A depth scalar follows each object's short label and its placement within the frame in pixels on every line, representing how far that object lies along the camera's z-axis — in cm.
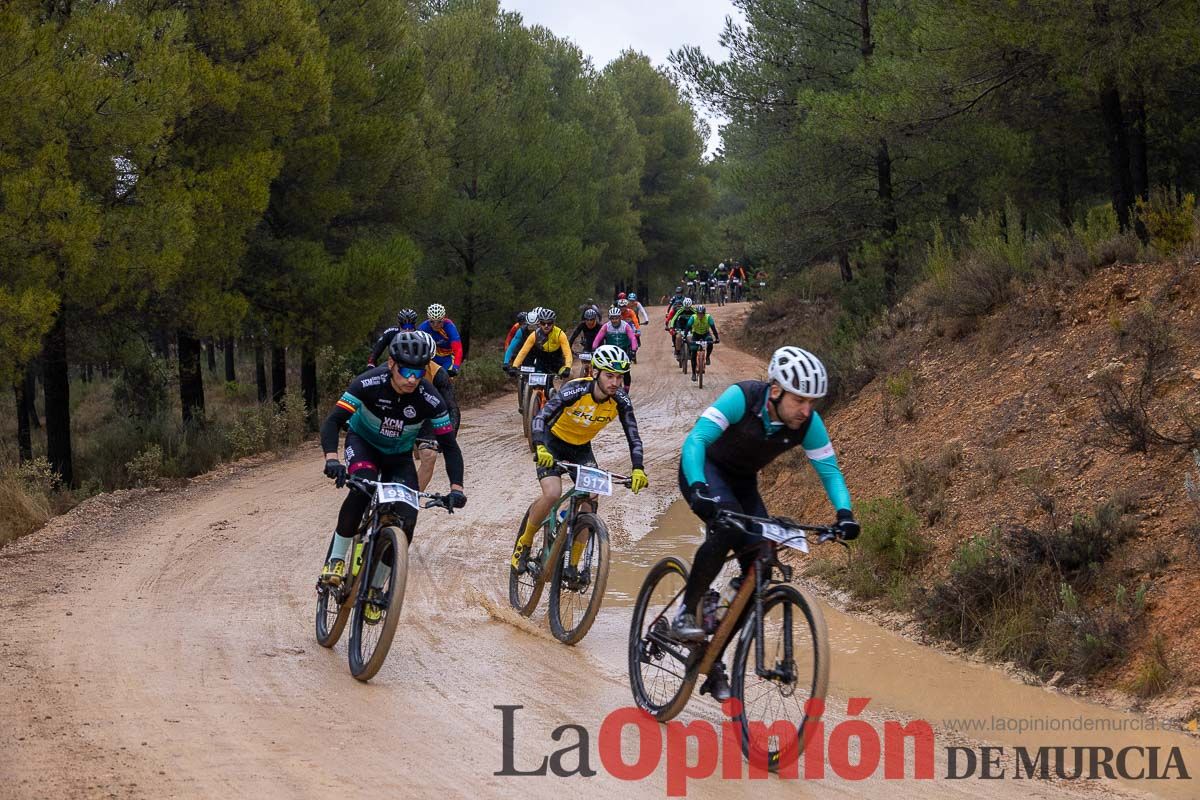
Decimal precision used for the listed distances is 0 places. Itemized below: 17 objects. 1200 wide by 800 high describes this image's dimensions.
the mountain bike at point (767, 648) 566
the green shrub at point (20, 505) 1320
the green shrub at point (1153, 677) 716
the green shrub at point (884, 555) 1015
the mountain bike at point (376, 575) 725
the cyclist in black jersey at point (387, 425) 784
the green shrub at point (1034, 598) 790
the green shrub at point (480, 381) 2917
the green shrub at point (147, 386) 3061
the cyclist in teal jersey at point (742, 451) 598
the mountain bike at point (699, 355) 2877
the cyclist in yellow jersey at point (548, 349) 1645
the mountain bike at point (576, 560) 838
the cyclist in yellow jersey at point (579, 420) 895
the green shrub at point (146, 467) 1712
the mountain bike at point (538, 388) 1712
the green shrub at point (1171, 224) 1283
